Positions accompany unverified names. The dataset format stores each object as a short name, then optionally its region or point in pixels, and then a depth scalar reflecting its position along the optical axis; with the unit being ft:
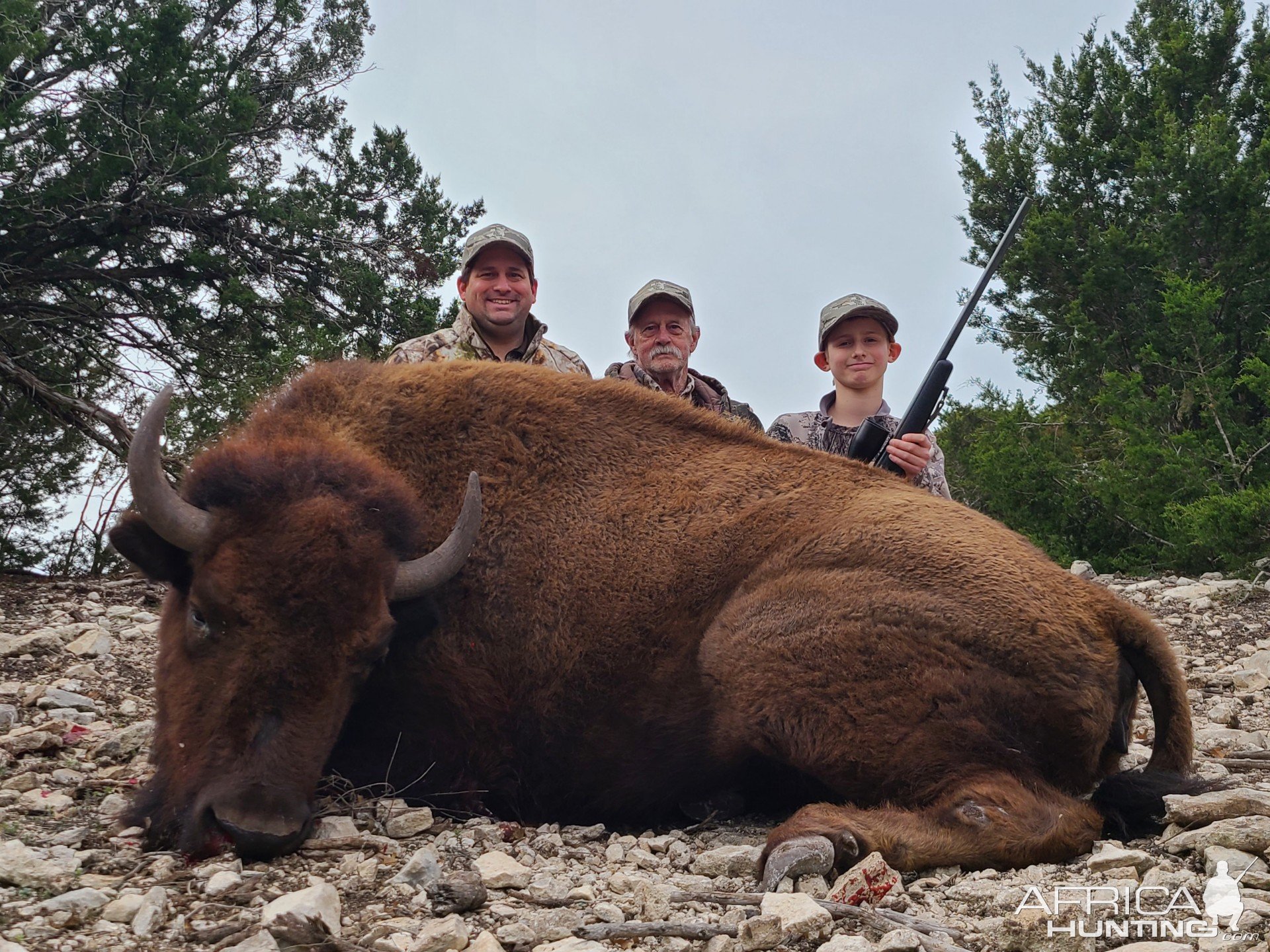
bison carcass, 11.94
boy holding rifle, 23.72
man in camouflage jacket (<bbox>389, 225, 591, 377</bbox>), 23.93
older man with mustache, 25.89
